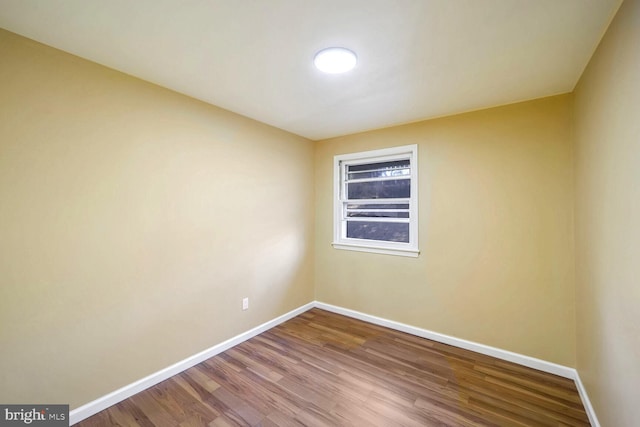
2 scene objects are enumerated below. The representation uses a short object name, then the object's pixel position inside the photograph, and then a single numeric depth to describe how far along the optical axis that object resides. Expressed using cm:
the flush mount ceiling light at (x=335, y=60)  158
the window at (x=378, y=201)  292
